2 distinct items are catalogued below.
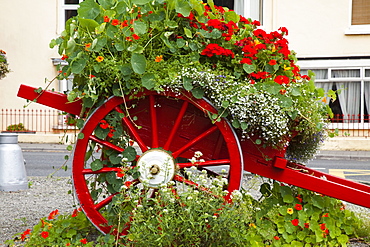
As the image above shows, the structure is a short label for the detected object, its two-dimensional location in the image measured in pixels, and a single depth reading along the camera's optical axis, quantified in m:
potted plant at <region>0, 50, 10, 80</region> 12.91
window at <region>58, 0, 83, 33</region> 17.05
